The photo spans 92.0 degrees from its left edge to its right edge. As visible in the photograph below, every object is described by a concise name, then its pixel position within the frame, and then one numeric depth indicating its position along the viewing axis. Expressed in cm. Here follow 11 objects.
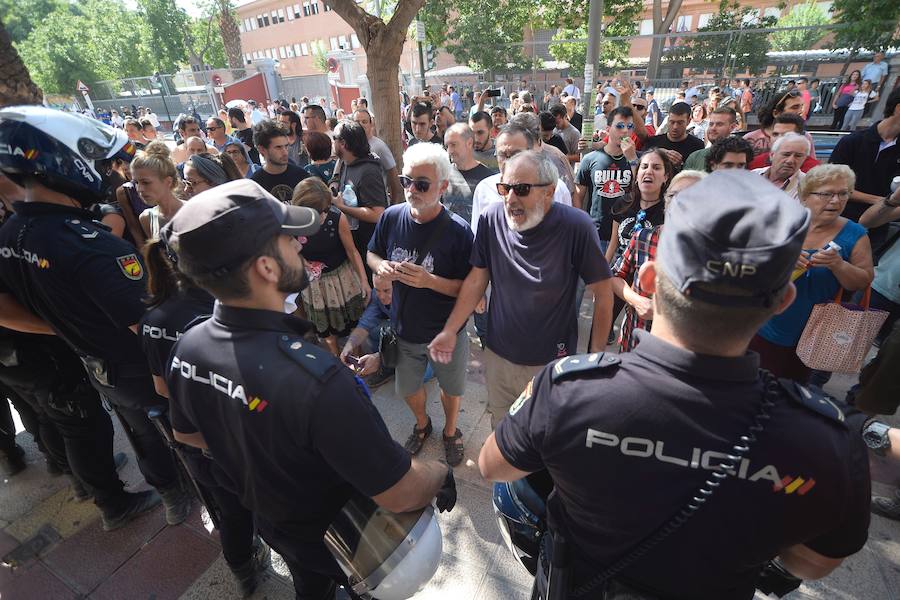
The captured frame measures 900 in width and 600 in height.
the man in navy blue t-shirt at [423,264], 273
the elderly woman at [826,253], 250
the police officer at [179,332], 182
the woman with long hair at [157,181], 310
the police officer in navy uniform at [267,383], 128
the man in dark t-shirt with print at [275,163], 433
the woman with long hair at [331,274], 345
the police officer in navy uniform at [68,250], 199
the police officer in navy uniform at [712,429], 93
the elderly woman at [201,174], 364
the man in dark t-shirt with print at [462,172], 419
